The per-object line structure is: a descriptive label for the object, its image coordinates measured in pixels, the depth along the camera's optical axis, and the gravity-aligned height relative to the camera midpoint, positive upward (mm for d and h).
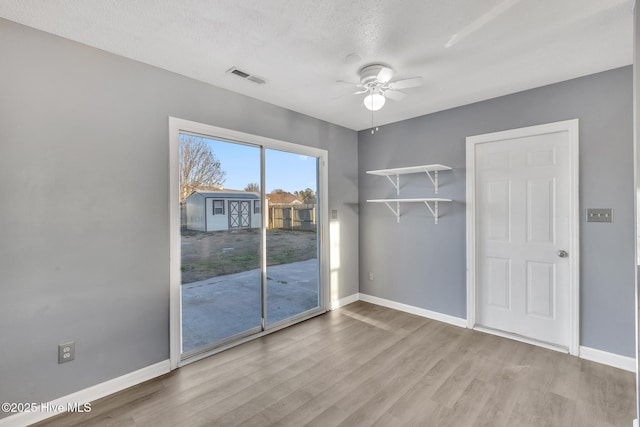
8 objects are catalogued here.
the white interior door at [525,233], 2889 -229
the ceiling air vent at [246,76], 2564 +1249
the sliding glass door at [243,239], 2791 -280
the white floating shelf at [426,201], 3488 +141
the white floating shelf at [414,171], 3477 +525
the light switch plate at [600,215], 2605 -33
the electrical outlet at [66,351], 2062 -967
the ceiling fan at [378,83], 2395 +1123
